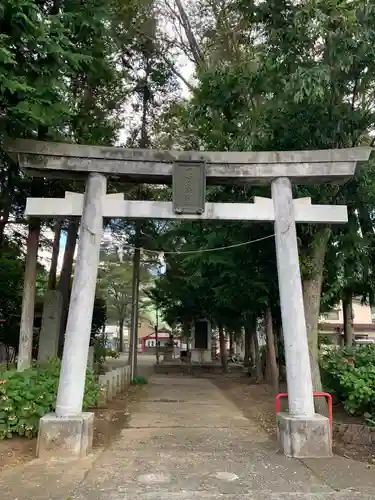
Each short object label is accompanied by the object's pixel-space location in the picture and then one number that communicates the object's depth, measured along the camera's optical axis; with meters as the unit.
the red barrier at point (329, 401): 7.16
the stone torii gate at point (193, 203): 7.07
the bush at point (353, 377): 7.66
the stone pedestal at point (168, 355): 32.12
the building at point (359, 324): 37.75
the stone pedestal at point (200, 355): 28.36
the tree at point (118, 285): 32.59
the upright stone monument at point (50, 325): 11.47
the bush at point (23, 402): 6.87
